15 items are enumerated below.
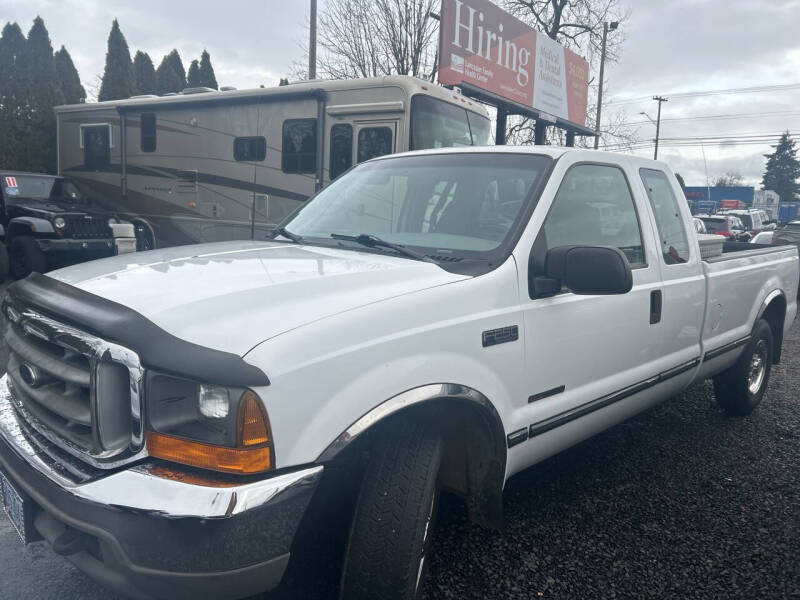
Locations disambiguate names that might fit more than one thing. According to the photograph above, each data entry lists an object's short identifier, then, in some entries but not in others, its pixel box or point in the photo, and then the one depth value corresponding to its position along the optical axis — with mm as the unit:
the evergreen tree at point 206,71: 35062
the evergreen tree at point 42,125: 20984
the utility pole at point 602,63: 27625
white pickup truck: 1818
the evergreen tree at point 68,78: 30373
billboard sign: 14422
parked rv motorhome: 8984
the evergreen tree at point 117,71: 29078
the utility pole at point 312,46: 16672
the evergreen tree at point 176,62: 34281
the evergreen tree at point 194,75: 34562
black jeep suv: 9867
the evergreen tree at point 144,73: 33594
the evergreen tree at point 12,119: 20656
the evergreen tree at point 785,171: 84062
